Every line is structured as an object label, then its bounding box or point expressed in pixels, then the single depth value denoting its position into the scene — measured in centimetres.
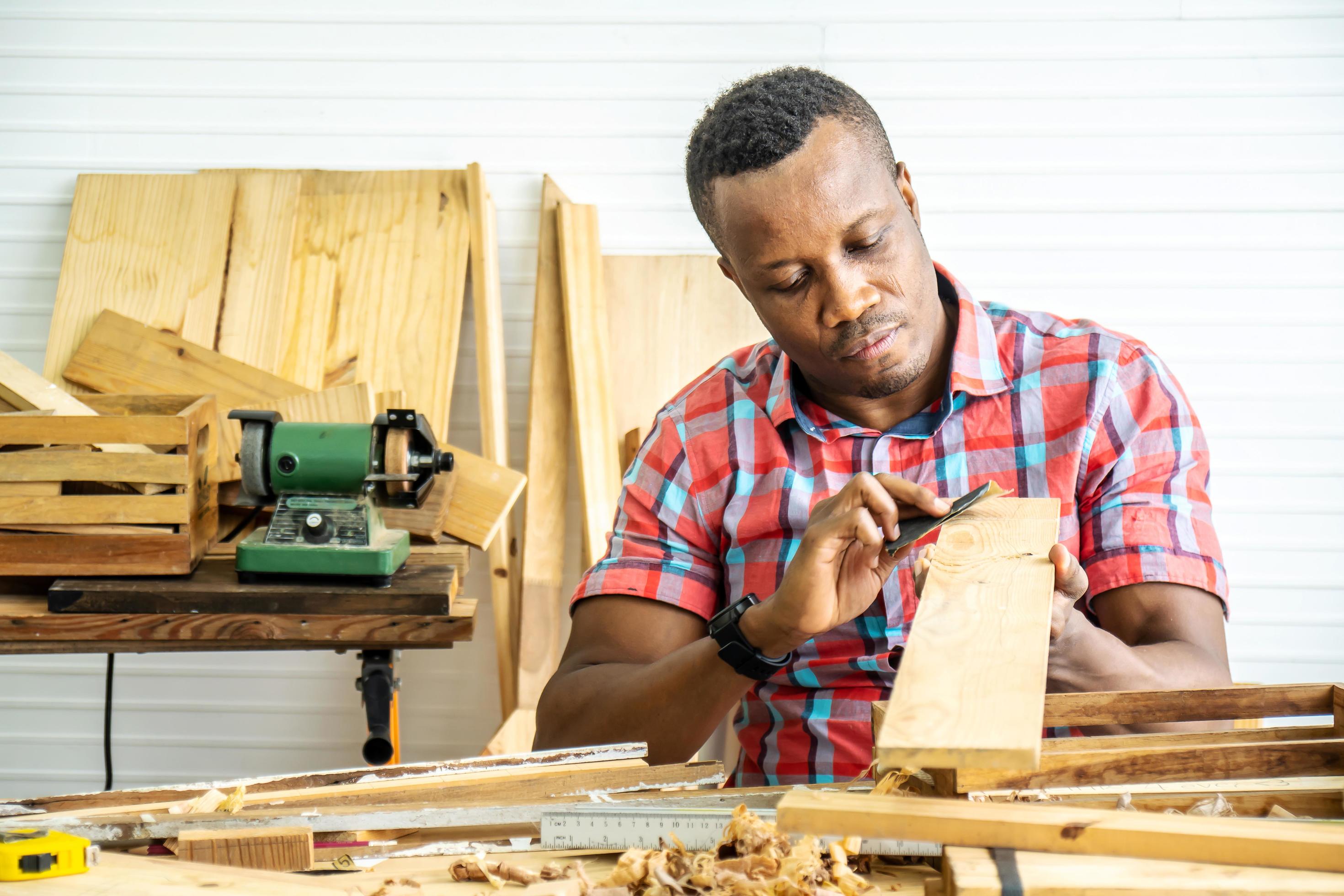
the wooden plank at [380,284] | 295
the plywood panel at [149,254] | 296
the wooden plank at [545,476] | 289
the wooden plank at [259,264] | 293
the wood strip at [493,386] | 293
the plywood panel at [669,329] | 296
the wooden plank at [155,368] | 261
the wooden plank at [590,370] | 283
